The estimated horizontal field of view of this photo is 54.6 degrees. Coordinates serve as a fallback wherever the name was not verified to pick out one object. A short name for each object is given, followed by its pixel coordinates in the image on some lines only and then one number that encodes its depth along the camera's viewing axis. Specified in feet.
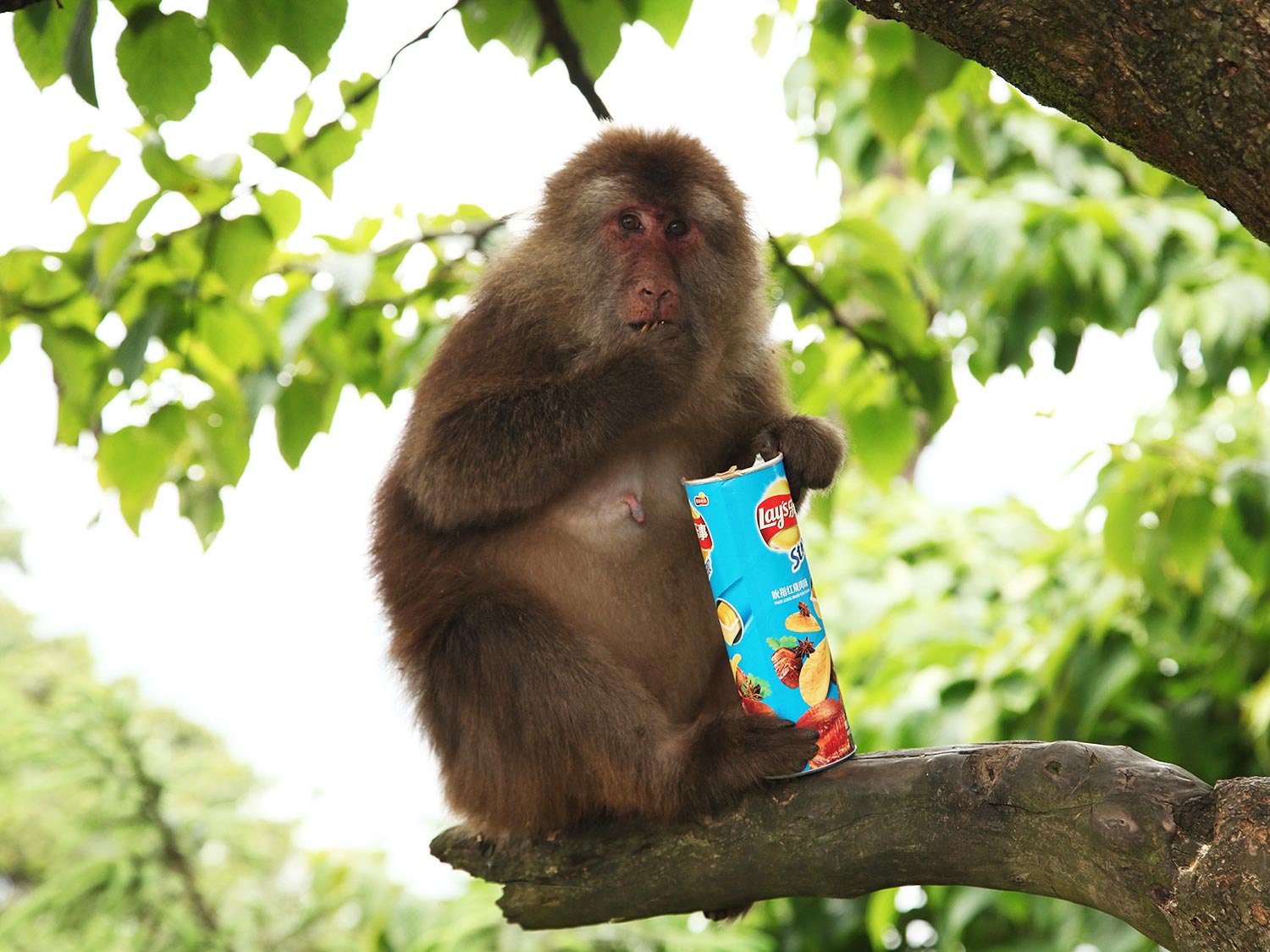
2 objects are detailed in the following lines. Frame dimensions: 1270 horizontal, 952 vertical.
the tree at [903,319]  11.03
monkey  8.73
